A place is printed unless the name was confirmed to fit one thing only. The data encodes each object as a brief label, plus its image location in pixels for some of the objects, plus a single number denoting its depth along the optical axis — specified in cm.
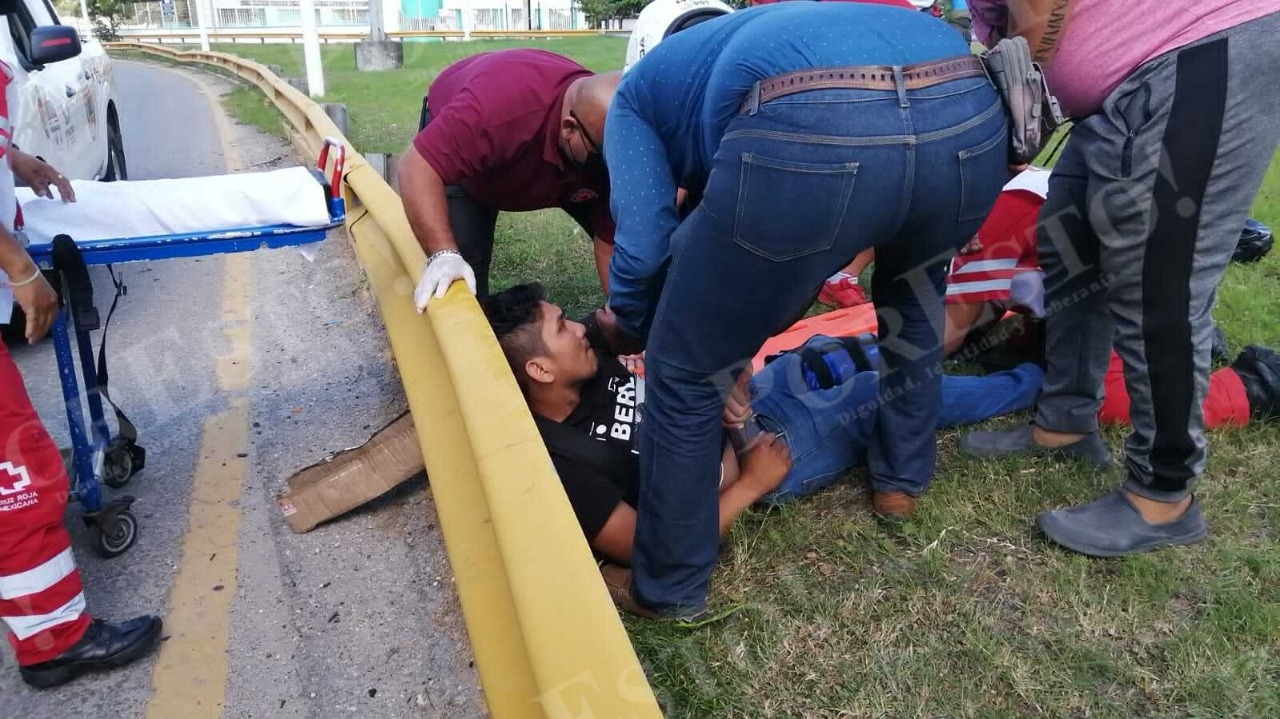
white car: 446
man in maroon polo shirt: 315
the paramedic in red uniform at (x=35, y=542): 220
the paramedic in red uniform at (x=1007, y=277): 338
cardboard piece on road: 292
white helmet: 301
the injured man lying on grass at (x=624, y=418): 254
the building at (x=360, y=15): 5494
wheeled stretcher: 262
